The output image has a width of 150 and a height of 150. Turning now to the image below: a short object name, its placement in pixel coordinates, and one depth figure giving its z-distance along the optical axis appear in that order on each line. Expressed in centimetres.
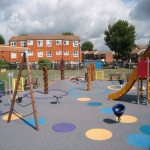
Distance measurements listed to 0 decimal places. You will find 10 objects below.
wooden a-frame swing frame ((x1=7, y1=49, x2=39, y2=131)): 648
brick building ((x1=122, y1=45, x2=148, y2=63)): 6569
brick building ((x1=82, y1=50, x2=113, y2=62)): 7475
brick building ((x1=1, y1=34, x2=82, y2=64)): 4512
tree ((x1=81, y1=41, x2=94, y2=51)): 10438
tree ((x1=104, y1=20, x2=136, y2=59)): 4519
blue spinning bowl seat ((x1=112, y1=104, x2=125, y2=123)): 687
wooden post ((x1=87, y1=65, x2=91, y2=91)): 1456
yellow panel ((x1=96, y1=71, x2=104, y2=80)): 2194
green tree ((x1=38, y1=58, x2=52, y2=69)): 3967
